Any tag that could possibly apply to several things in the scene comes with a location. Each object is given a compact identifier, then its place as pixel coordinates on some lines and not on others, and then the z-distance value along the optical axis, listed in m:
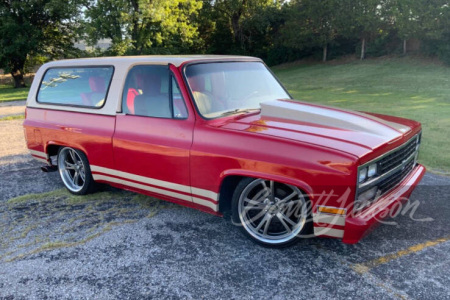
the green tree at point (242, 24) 40.44
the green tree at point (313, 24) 33.50
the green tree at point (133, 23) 28.25
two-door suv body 2.91
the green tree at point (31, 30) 28.73
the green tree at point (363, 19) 30.91
